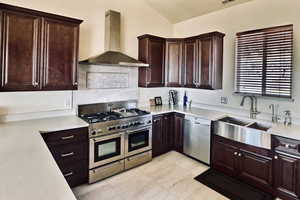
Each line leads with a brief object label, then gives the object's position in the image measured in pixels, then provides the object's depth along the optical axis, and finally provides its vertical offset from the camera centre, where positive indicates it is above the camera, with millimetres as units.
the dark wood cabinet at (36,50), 2248 +558
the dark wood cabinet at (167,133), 3613 -776
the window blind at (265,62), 2854 +573
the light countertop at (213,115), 2418 -357
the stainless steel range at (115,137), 2762 -706
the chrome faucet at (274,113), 2996 -272
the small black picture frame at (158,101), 4295 -152
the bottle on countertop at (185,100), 4383 -120
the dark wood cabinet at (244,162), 2566 -994
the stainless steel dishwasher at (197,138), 3281 -788
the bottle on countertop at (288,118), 2865 -332
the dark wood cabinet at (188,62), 3482 +662
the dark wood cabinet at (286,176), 2312 -1022
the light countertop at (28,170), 1007 -521
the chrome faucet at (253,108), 3227 -211
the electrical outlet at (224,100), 3675 -89
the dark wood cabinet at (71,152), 2371 -787
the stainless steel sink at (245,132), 2561 -542
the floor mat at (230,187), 2539 -1339
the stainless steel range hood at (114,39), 3125 +979
